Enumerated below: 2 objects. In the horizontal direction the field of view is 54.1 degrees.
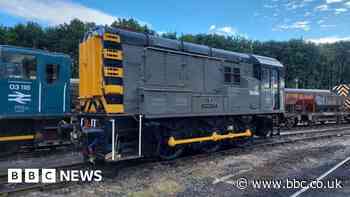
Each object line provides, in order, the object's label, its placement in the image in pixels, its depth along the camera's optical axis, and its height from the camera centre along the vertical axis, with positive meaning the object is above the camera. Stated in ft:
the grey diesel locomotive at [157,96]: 28.02 +0.47
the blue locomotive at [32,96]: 35.35 +0.42
